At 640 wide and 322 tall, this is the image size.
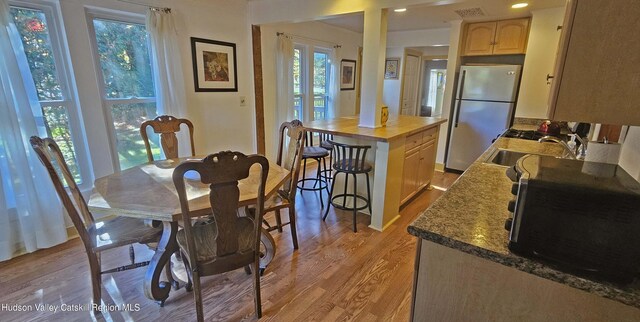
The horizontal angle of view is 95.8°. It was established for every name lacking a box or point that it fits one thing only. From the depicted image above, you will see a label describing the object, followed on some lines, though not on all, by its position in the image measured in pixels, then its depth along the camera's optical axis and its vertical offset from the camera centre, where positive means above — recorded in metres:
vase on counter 3.14 -0.28
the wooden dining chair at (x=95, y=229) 1.54 -0.87
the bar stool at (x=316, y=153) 3.22 -0.71
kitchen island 2.65 -0.60
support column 2.74 +0.23
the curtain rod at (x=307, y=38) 4.10 +0.76
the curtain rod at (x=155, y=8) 2.75 +0.75
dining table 1.50 -0.61
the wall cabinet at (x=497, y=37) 3.81 +0.71
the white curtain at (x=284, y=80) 4.14 +0.11
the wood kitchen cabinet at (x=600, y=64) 0.69 +0.07
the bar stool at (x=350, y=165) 2.66 -0.71
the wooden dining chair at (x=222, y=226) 1.33 -0.75
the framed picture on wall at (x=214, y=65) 3.31 +0.25
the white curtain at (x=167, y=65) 2.85 +0.22
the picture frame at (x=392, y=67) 5.70 +0.42
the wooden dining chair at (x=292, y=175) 2.26 -0.69
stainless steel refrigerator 3.83 -0.24
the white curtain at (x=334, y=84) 5.08 +0.08
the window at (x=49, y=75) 2.28 +0.08
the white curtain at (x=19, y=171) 2.08 -0.65
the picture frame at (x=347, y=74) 5.36 +0.26
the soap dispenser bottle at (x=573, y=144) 1.95 -0.36
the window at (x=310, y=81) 4.69 +0.11
